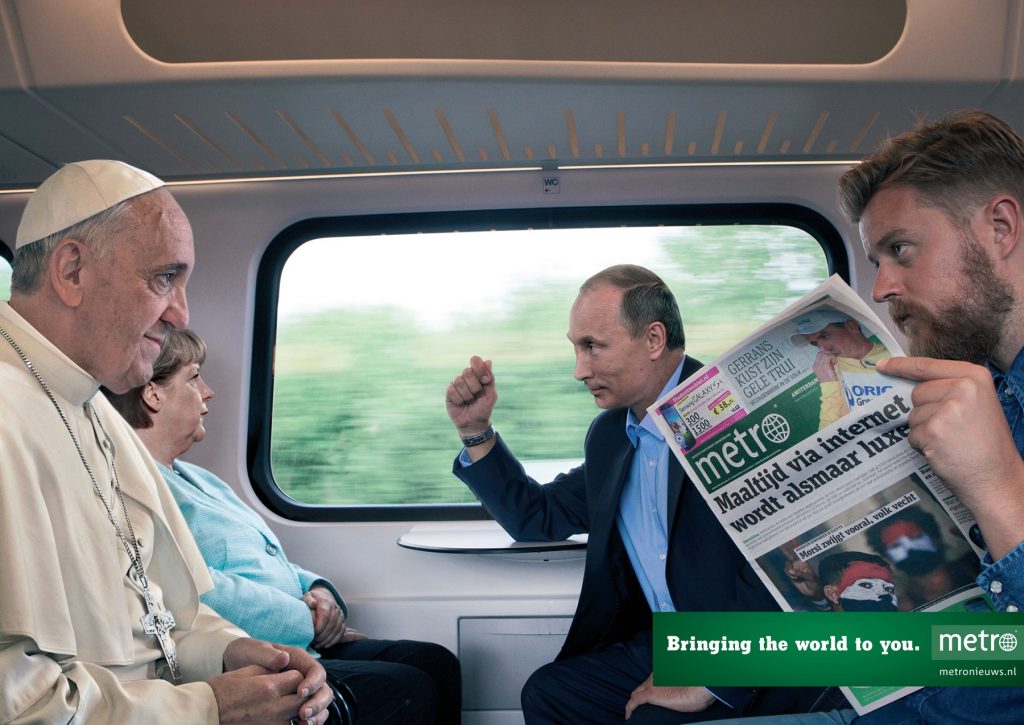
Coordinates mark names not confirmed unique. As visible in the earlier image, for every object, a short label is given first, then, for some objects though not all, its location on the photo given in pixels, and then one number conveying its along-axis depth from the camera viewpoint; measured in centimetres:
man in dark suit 257
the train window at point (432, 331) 338
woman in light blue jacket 262
